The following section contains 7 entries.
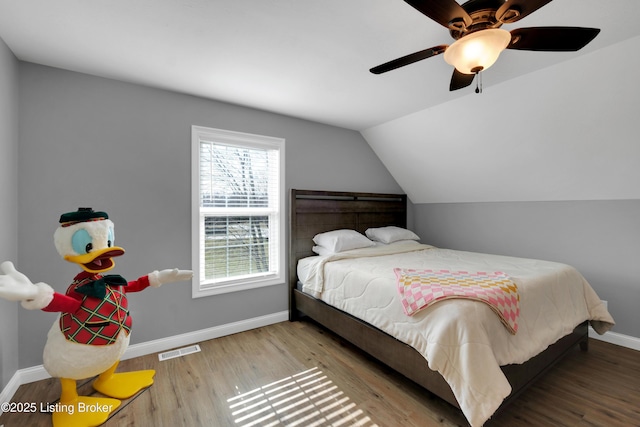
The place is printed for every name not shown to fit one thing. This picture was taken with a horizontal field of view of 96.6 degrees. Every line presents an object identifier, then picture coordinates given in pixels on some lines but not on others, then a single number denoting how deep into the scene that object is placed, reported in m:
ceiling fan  1.20
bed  1.55
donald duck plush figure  1.62
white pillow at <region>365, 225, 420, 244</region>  3.64
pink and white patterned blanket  1.64
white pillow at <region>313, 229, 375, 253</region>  3.11
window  2.75
